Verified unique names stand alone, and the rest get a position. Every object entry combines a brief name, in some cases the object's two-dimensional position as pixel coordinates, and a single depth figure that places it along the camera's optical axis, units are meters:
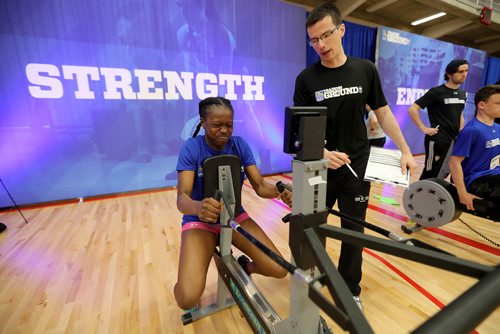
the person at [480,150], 2.12
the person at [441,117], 2.92
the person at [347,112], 1.55
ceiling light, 7.37
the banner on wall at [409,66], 6.38
